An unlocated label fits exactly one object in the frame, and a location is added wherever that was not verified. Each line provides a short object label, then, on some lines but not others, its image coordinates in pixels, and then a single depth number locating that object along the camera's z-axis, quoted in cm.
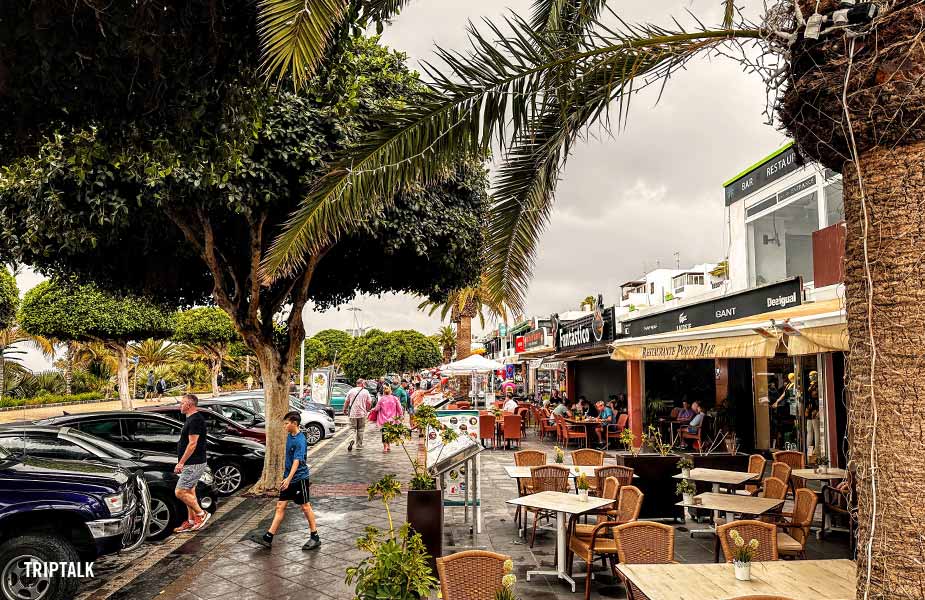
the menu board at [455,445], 865
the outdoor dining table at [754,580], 418
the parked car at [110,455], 813
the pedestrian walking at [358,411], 1789
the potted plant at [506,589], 346
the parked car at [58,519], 578
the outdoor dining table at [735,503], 673
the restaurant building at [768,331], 868
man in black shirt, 856
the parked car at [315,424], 2017
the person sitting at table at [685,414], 1694
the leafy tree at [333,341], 8381
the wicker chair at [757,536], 514
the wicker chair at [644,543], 520
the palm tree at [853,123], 292
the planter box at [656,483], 898
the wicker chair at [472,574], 432
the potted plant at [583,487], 707
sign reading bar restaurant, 1402
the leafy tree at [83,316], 2266
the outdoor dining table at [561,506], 658
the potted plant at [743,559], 442
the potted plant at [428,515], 698
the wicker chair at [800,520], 644
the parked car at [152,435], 1023
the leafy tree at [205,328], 3634
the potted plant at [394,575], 366
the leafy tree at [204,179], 515
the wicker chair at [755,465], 878
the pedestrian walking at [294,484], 807
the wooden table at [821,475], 824
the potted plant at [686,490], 762
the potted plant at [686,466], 826
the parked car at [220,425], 1303
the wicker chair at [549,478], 834
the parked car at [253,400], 1735
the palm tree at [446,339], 7829
